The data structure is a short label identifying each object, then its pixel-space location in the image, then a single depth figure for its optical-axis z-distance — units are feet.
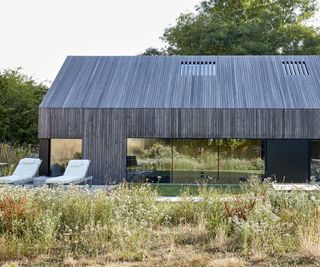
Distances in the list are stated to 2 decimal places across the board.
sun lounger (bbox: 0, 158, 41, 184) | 40.32
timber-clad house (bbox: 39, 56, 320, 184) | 44.80
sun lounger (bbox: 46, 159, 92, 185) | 38.75
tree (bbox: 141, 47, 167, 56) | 84.48
